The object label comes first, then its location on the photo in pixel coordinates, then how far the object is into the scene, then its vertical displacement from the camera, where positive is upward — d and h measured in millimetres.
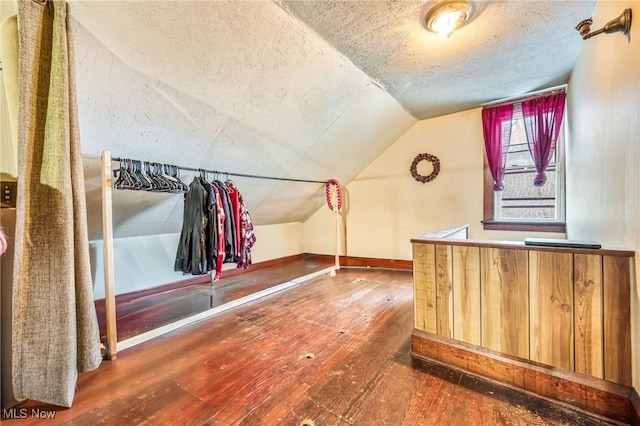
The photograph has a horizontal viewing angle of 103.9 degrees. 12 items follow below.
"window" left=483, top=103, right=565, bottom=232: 3164 +112
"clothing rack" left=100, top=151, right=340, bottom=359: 1780 -293
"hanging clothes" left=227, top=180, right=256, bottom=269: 2650 -256
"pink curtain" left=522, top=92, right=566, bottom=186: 3014 +940
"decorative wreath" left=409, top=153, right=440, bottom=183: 3914 +622
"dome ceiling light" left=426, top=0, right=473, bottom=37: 1710 +1354
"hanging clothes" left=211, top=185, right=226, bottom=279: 2414 -217
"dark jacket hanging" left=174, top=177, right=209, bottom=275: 2336 -198
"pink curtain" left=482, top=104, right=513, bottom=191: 3387 +903
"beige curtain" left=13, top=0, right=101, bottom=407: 1227 +14
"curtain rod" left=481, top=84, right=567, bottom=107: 2990 +1355
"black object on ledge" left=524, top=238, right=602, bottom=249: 1284 -227
